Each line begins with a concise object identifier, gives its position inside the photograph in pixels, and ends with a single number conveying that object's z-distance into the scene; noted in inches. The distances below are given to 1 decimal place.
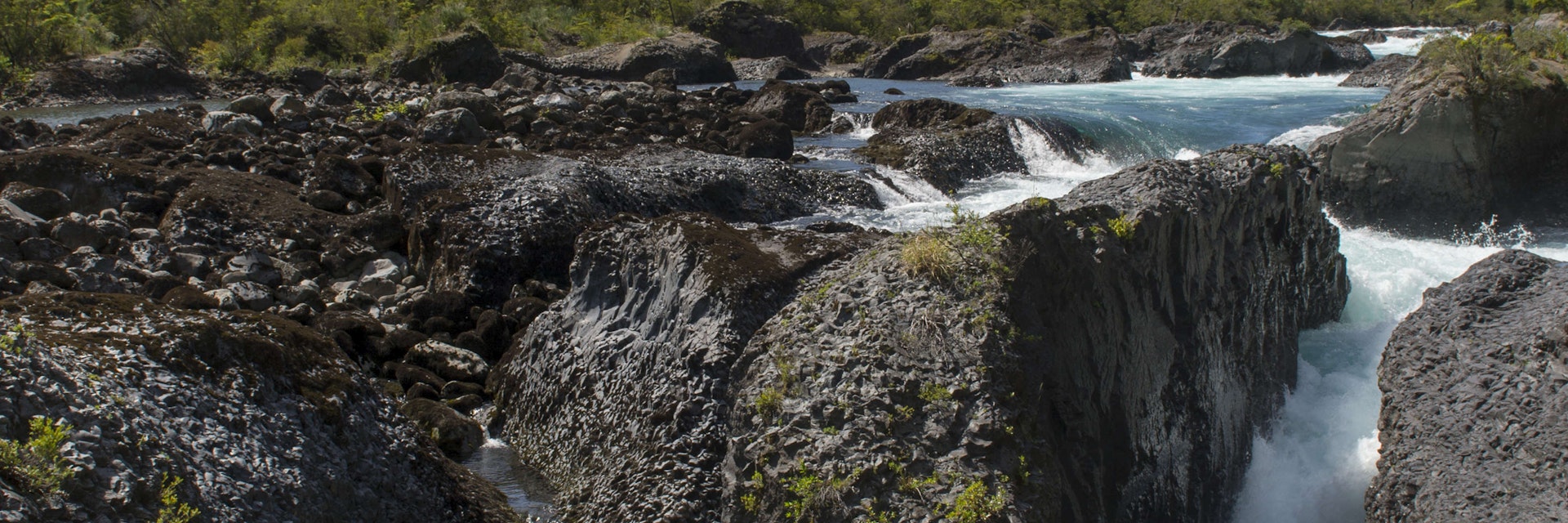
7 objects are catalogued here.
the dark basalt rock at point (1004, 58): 1459.2
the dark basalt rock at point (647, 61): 1348.4
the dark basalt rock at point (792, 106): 930.7
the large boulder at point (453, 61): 1156.5
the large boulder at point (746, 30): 1760.6
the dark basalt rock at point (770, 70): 1536.7
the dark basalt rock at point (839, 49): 1825.8
